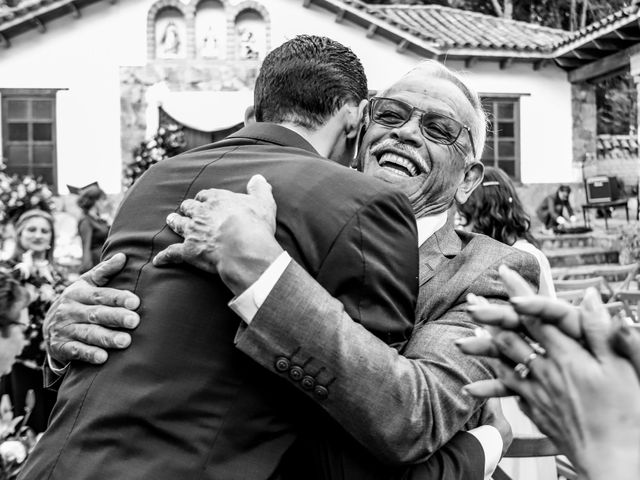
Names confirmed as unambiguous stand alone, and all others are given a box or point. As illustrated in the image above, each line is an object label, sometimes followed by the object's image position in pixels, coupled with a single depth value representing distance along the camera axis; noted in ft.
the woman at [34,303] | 12.53
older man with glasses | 4.64
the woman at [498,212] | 15.64
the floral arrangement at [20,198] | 20.83
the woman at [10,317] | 8.44
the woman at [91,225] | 24.07
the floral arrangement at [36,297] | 11.83
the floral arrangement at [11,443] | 8.55
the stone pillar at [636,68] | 43.19
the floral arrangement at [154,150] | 44.45
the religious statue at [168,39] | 47.93
